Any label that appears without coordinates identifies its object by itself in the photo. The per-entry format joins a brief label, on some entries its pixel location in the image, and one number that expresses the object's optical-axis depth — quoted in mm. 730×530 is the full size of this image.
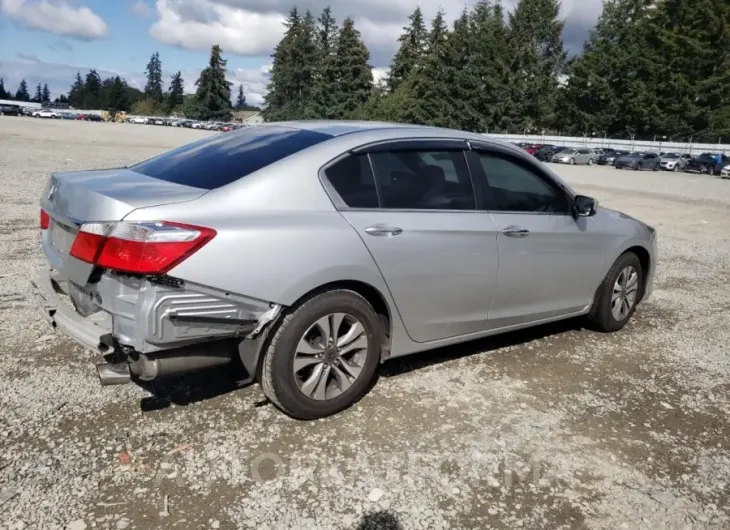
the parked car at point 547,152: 47938
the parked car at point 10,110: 80825
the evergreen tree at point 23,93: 177625
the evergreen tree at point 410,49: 86688
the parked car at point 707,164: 40688
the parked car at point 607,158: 48125
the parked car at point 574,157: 47031
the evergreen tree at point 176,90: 145125
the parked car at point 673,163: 43625
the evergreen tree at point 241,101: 190500
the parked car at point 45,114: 87325
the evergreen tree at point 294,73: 94125
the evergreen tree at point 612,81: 68312
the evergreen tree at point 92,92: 149500
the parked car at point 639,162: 43438
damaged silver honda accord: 2969
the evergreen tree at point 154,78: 157625
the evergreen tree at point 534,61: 74188
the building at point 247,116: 124350
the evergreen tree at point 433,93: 74438
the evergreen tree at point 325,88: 83900
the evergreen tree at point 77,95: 155375
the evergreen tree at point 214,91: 108750
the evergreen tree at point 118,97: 144000
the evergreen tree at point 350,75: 83688
